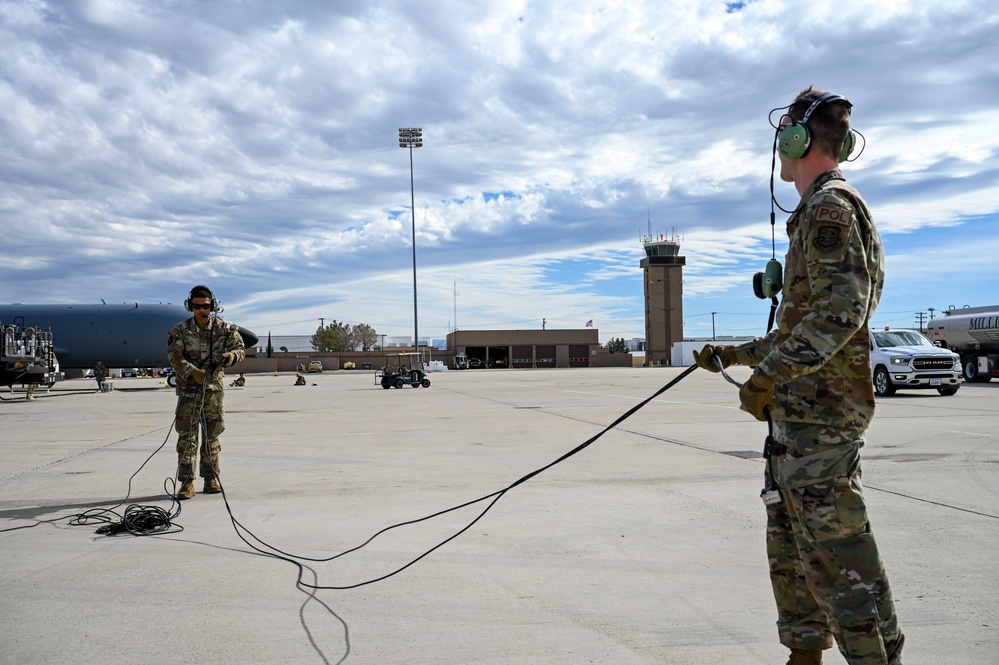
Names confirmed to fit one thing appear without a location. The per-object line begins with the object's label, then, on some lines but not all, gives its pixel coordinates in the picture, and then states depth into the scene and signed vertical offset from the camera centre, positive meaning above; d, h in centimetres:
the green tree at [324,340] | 13575 +386
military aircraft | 3706 +165
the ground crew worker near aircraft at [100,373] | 3673 -57
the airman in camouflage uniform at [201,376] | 784 -16
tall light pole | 6556 +2027
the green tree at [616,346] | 15468 +255
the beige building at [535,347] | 10131 +161
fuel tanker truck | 2800 +65
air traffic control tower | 11025 +776
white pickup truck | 2078 -40
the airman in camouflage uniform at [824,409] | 265 -21
